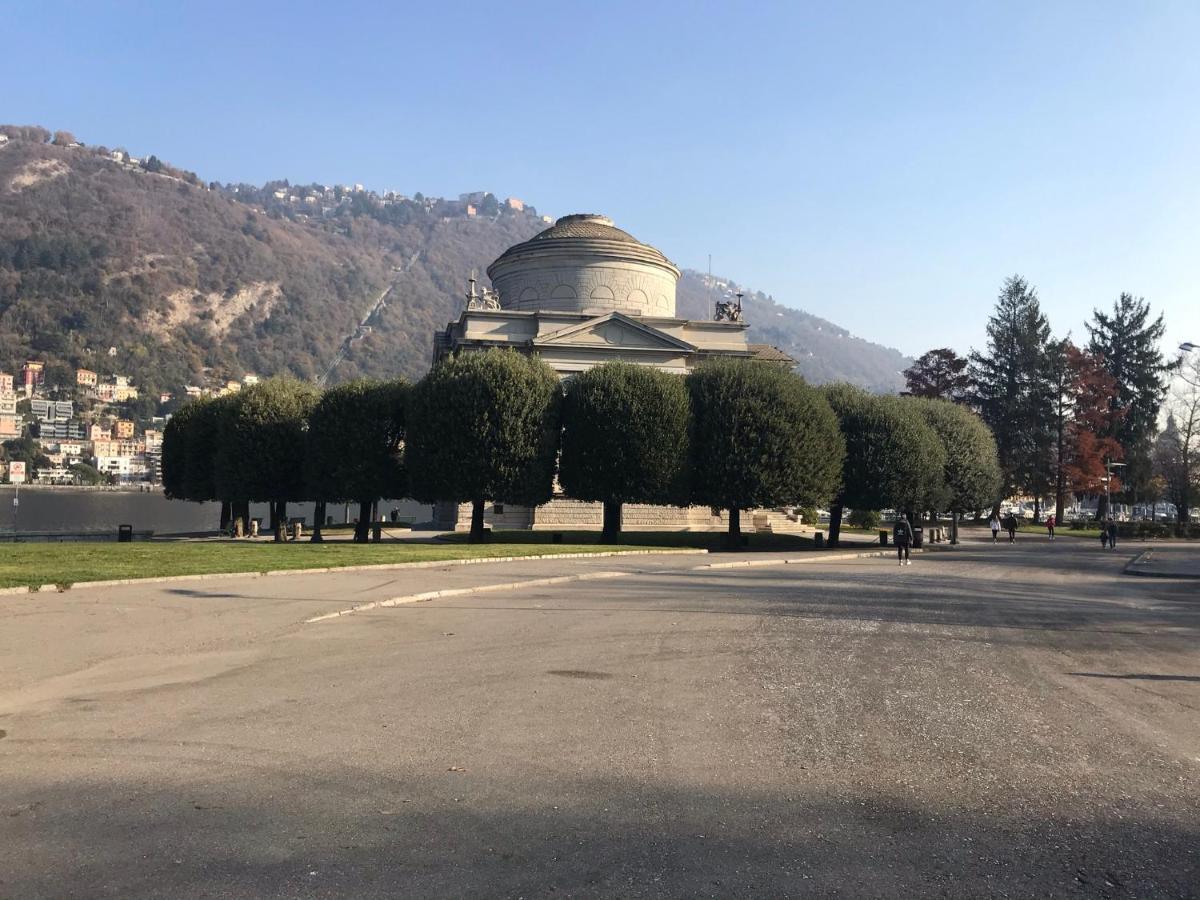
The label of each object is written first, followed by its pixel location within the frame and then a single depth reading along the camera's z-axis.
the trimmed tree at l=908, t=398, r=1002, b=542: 50.34
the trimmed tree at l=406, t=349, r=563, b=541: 36.91
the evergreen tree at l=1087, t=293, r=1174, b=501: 79.88
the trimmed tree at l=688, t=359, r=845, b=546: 38.72
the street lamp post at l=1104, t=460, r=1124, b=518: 67.19
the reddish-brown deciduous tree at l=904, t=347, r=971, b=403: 84.75
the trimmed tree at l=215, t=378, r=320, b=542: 46.12
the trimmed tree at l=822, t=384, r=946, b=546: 43.53
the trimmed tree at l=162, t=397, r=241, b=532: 54.50
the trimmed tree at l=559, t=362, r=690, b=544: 38.28
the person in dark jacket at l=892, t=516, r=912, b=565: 31.81
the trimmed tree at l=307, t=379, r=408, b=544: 40.91
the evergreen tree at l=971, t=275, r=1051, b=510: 79.06
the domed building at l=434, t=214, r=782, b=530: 53.06
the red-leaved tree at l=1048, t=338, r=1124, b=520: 73.00
